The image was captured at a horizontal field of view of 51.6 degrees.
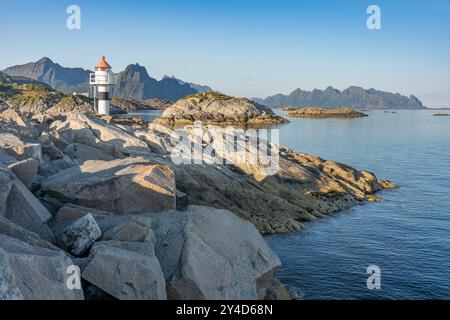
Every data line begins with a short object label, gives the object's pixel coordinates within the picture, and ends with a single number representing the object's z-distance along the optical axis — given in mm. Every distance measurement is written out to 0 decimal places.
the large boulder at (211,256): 13141
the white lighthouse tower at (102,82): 91688
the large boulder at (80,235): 14516
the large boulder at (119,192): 19578
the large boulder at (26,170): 17984
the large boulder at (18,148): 22688
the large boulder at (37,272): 10609
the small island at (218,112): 154375
